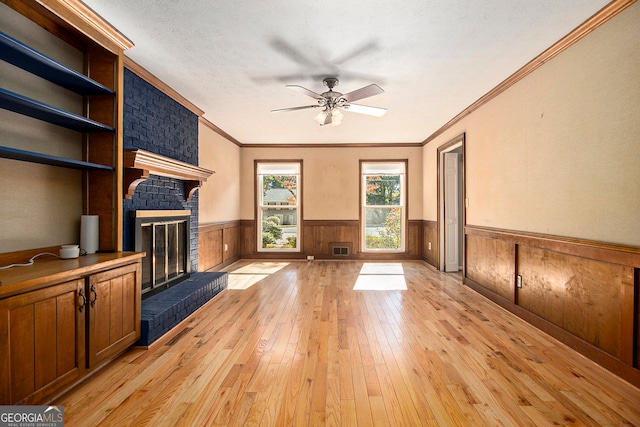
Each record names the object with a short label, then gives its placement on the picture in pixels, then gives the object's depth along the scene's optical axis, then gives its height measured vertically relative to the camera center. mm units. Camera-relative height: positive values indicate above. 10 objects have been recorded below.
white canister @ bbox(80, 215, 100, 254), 2414 -133
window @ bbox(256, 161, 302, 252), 7023 +174
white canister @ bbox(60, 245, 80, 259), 2217 -252
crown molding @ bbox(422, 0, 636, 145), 2164 +1453
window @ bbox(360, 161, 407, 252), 6969 +143
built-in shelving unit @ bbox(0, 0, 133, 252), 2002 +898
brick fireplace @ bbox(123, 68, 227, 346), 2863 +145
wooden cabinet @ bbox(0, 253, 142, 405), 1568 -643
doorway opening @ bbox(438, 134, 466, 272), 5797 +171
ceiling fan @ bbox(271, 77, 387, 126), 3083 +1242
